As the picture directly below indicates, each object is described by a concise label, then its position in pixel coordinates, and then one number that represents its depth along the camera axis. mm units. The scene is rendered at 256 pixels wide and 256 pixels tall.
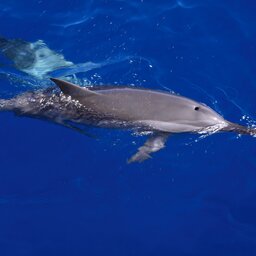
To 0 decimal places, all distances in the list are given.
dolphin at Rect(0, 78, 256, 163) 8797
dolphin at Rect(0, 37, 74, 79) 11078
